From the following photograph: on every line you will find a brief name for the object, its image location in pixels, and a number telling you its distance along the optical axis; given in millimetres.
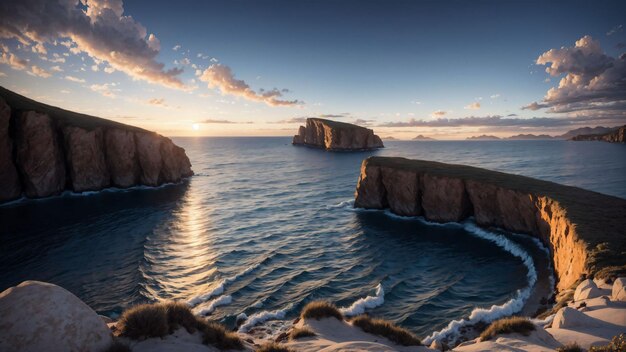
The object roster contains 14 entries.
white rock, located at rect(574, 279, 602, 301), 15609
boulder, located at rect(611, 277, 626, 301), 14027
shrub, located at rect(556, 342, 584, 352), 10358
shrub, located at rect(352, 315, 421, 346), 13656
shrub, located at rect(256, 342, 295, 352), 11141
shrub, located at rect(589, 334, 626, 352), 8031
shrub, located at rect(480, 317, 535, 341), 12859
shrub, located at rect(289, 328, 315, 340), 14031
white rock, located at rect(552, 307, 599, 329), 12430
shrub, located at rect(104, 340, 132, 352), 8883
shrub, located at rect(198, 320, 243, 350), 11562
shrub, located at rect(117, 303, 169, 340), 10516
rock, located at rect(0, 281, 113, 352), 7559
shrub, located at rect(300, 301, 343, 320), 15930
